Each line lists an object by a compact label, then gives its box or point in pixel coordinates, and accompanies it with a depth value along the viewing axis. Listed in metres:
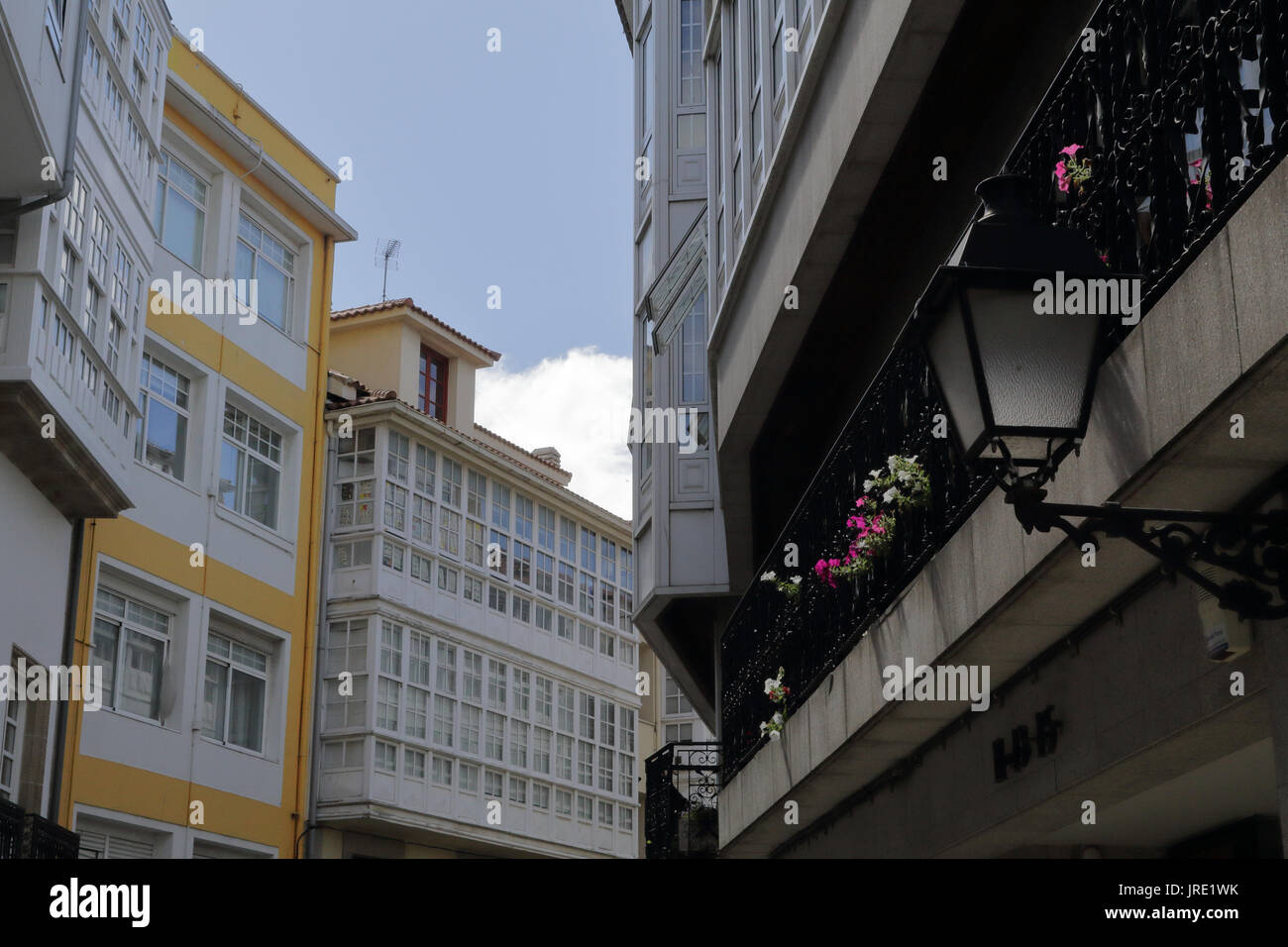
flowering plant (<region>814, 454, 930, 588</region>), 7.18
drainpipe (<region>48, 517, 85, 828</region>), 18.02
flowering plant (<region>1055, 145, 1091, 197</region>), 5.43
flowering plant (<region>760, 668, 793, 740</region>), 9.90
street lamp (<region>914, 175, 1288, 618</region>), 3.95
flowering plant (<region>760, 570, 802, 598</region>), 9.79
